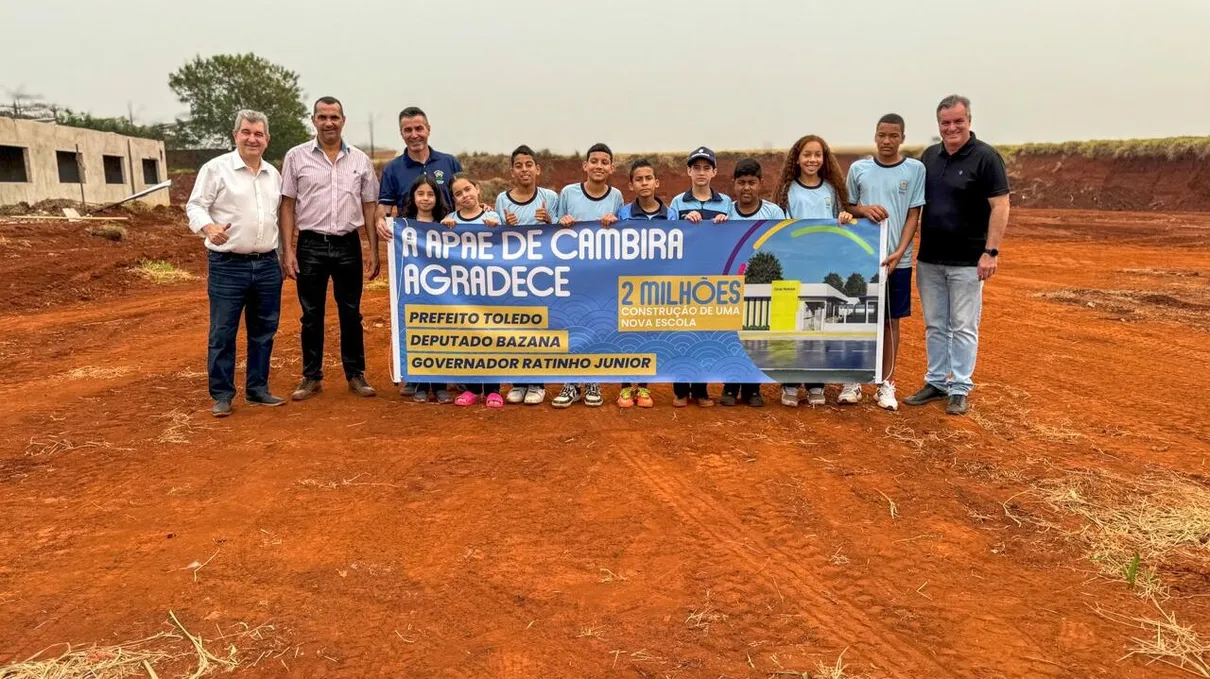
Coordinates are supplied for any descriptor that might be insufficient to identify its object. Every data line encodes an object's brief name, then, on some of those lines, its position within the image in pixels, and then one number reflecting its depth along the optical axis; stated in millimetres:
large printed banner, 5223
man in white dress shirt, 4891
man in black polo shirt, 4922
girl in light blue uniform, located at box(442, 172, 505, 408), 5285
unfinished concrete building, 22469
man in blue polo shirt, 5352
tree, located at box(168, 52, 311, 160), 50031
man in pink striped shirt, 5223
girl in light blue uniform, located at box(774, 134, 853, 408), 5059
